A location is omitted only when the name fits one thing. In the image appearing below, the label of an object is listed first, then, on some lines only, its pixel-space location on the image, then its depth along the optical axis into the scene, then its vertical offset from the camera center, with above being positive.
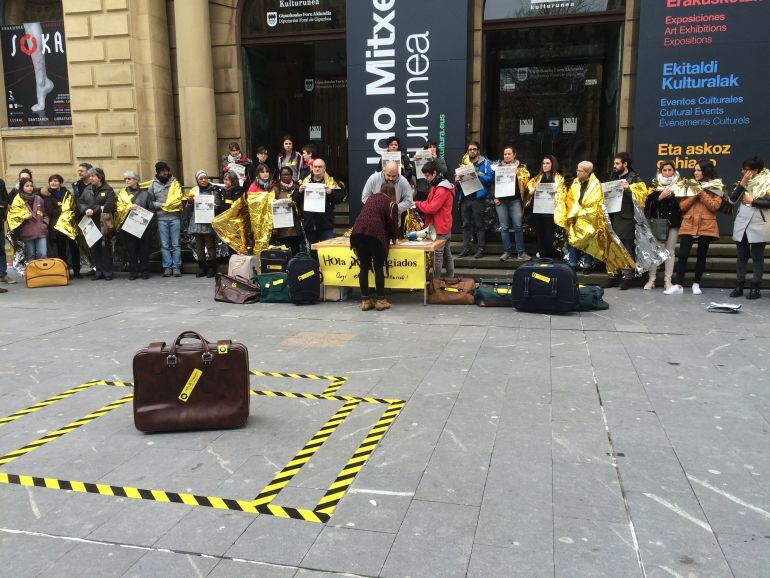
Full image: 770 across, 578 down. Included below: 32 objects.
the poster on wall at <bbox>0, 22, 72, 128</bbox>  15.30 +2.59
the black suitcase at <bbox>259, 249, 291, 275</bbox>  10.20 -1.28
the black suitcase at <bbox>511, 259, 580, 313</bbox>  8.35 -1.43
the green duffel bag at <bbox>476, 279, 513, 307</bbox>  8.95 -1.60
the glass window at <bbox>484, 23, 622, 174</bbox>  13.23 +1.80
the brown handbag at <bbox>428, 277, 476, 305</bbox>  9.28 -1.64
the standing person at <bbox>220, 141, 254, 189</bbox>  12.27 +0.29
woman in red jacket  9.70 -0.42
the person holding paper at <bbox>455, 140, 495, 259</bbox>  11.21 -0.44
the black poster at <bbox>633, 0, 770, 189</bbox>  11.36 +1.71
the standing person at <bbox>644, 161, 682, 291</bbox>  10.02 -0.49
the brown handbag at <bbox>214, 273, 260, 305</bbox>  9.71 -1.68
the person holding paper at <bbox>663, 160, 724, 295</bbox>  9.58 -0.61
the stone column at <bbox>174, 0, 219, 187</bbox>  13.88 +2.08
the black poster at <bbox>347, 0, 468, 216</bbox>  12.51 +2.07
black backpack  9.34 -1.46
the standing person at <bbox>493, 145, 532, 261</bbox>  10.95 -0.54
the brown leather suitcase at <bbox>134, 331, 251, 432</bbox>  4.42 -1.43
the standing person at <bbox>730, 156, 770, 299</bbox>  9.08 -0.62
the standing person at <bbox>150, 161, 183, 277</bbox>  12.22 -0.64
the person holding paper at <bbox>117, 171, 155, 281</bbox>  12.10 -0.50
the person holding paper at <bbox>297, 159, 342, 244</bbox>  10.86 -0.56
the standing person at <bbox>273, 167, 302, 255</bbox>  11.12 -0.24
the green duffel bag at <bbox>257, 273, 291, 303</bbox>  9.61 -1.61
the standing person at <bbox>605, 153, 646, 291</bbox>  10.12 -0.60
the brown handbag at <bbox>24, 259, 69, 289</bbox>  11.50 -1.65
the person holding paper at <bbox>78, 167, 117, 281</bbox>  12.01 -0.50
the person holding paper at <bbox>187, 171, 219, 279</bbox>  11.96 -1.01
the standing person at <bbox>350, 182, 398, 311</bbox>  8.66 -0.82
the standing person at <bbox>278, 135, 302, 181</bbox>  12.09 +0.40
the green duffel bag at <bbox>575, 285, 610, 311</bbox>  8.58 -1.60
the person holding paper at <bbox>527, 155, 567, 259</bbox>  10.59 -0.60
